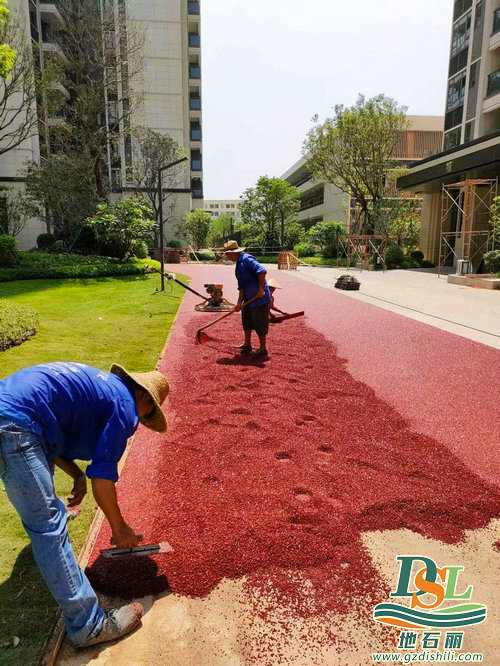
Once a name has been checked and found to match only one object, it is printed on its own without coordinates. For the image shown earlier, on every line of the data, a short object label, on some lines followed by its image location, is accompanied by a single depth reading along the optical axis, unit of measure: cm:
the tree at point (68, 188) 2172
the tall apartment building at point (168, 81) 3469
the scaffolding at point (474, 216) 2200
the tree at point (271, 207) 4241
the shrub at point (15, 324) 704
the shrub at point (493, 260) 1858
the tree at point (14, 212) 2328
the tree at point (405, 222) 3381
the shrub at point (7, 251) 1623
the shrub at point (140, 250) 2066
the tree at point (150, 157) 3356
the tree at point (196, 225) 3950
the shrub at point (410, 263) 3063
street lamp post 1327
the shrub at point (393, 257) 3059
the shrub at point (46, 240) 2476
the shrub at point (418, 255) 3222
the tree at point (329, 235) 3509
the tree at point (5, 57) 1056
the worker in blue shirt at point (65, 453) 197
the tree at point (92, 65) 2209
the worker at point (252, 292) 687
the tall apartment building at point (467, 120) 2305
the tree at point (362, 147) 3136
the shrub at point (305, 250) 3866
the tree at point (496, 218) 1858
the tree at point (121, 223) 1864
